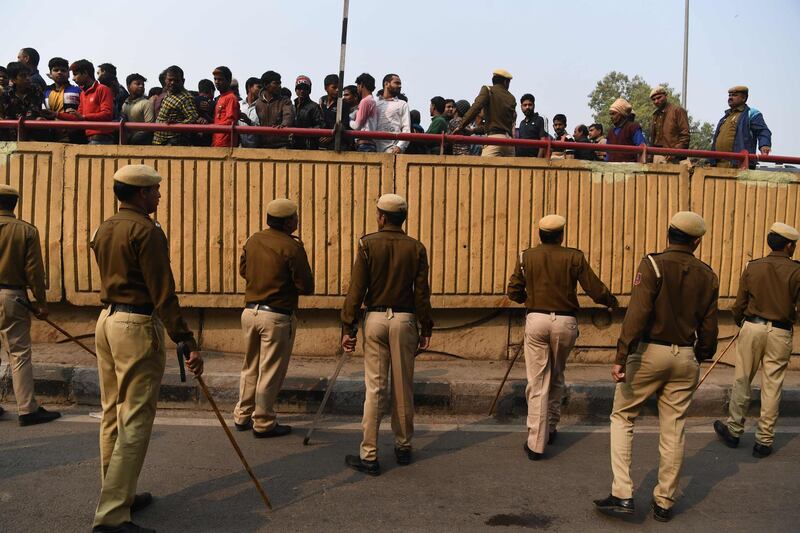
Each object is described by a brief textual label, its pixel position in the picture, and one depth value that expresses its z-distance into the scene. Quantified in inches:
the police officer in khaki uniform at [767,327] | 232.1
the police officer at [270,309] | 233.5
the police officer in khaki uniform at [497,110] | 336.5
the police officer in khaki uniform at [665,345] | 174.6
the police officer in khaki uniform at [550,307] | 224.5
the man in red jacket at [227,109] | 335.6
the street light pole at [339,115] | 310.4
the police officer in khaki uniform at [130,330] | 155.7
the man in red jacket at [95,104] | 336.5
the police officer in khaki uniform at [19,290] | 235.5
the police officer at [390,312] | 209.2
